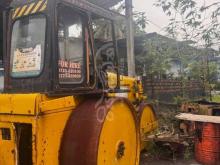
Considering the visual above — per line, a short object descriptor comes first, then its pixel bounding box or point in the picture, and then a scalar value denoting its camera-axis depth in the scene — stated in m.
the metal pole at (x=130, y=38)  9.62
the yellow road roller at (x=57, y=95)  3.81
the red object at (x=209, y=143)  6.00
